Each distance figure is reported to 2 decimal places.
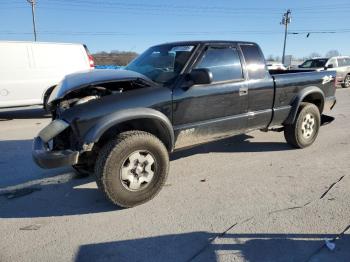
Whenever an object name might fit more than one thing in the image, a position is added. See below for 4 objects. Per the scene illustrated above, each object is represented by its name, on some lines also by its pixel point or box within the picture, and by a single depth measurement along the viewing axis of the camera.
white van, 9.34
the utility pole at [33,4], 39.11
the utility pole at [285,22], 47.94
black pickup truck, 3.70
